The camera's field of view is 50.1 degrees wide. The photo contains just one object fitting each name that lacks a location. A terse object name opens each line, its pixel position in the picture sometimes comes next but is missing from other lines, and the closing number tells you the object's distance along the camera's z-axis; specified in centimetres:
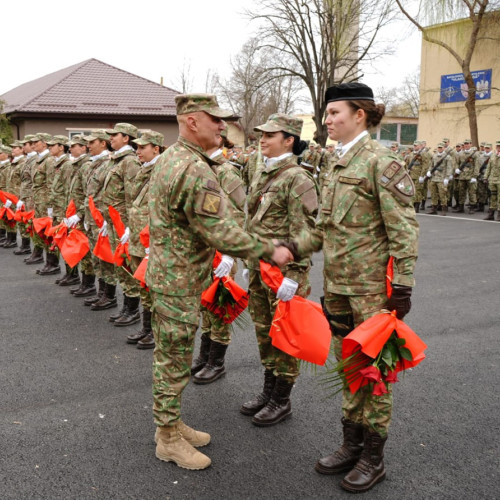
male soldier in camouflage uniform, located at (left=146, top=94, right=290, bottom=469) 298
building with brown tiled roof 2317
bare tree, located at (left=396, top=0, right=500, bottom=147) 2133
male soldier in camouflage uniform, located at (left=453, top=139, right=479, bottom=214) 1691
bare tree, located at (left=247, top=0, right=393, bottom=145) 2728
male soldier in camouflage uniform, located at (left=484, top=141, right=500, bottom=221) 1477
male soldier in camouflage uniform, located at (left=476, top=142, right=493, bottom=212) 1681
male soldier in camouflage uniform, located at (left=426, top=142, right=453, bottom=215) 1608
